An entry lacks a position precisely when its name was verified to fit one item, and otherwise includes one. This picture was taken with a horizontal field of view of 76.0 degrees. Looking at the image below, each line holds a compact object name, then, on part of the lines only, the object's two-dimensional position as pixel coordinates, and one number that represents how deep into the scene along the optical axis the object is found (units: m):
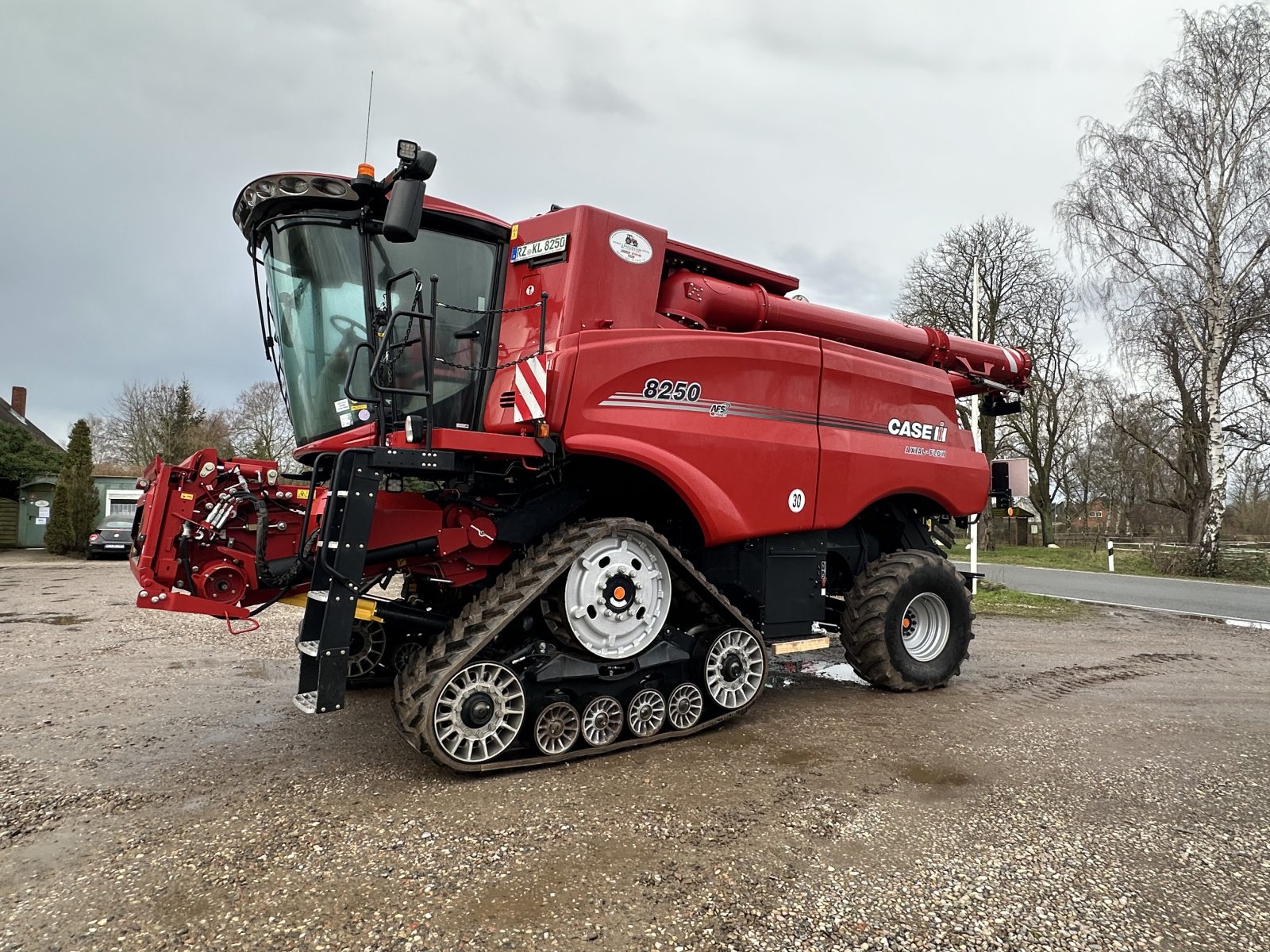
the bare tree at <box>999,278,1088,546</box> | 26.38
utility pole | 11.60
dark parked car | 22.38
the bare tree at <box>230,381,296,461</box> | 33.50
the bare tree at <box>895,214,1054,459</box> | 23.41
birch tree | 17.67
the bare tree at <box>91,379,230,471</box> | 33.31
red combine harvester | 4.30
